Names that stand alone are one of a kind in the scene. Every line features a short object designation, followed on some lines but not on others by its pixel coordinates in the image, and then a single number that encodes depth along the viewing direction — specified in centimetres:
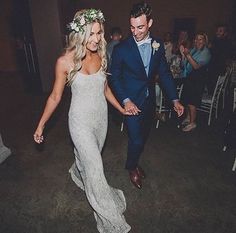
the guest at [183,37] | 705
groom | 273
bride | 235
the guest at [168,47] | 695
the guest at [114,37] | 609
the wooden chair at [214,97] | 465
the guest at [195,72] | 458
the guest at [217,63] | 480
